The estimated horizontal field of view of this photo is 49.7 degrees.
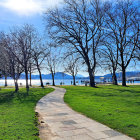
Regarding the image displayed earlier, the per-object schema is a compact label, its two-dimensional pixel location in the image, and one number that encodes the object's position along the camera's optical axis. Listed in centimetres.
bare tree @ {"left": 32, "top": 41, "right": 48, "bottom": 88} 2967
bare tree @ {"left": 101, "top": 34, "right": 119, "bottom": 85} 3137
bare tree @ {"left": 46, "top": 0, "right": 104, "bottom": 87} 2500
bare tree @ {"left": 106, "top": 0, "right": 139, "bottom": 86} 2192
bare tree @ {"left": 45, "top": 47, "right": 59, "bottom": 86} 4261
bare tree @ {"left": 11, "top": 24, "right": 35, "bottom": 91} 2327
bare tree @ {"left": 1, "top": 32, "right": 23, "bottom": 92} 2108
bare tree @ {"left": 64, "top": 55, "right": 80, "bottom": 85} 5528
